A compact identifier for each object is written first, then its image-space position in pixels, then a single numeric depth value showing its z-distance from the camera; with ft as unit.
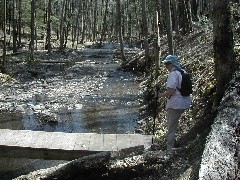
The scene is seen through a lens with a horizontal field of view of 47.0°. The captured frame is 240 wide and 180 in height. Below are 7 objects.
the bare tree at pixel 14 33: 76.96
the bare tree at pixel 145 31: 55.86
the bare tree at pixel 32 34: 68.72
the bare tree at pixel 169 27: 38.18
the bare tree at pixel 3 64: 57.77
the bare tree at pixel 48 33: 82.53
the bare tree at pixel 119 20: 70.16
